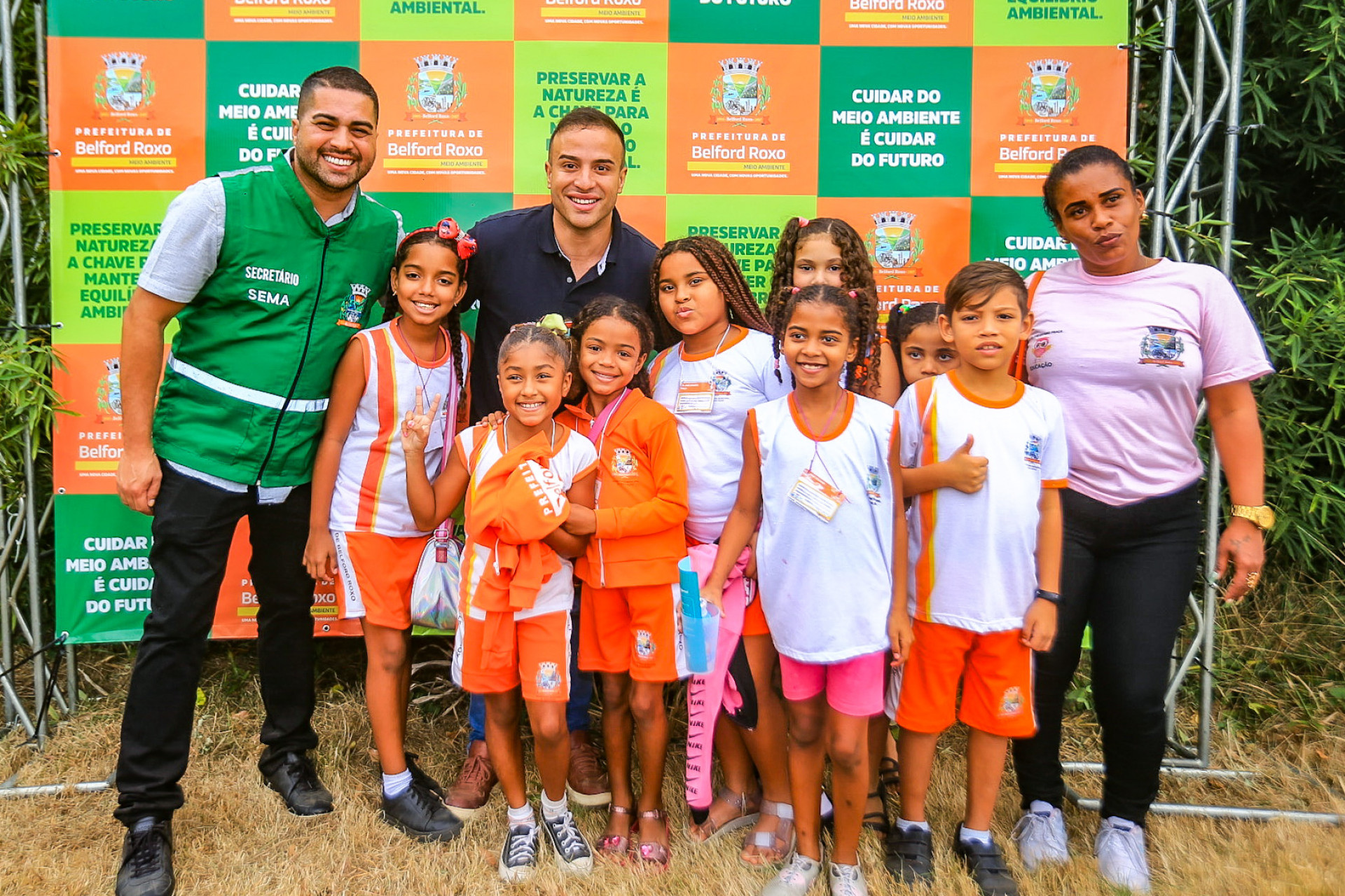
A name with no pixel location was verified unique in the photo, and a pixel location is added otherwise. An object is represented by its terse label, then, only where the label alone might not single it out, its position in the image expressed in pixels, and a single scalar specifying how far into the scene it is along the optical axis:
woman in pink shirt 2.55
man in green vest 2.63
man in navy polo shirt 2.94
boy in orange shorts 2.42
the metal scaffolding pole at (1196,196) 3.20
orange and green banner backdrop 3.52
